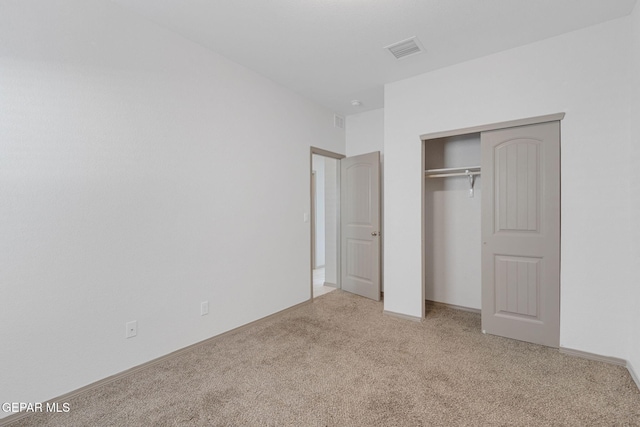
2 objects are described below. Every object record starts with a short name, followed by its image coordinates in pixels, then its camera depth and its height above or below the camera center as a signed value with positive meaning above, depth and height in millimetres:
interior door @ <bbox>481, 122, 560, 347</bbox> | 2600 -248
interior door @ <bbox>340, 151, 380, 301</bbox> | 4112 -221
